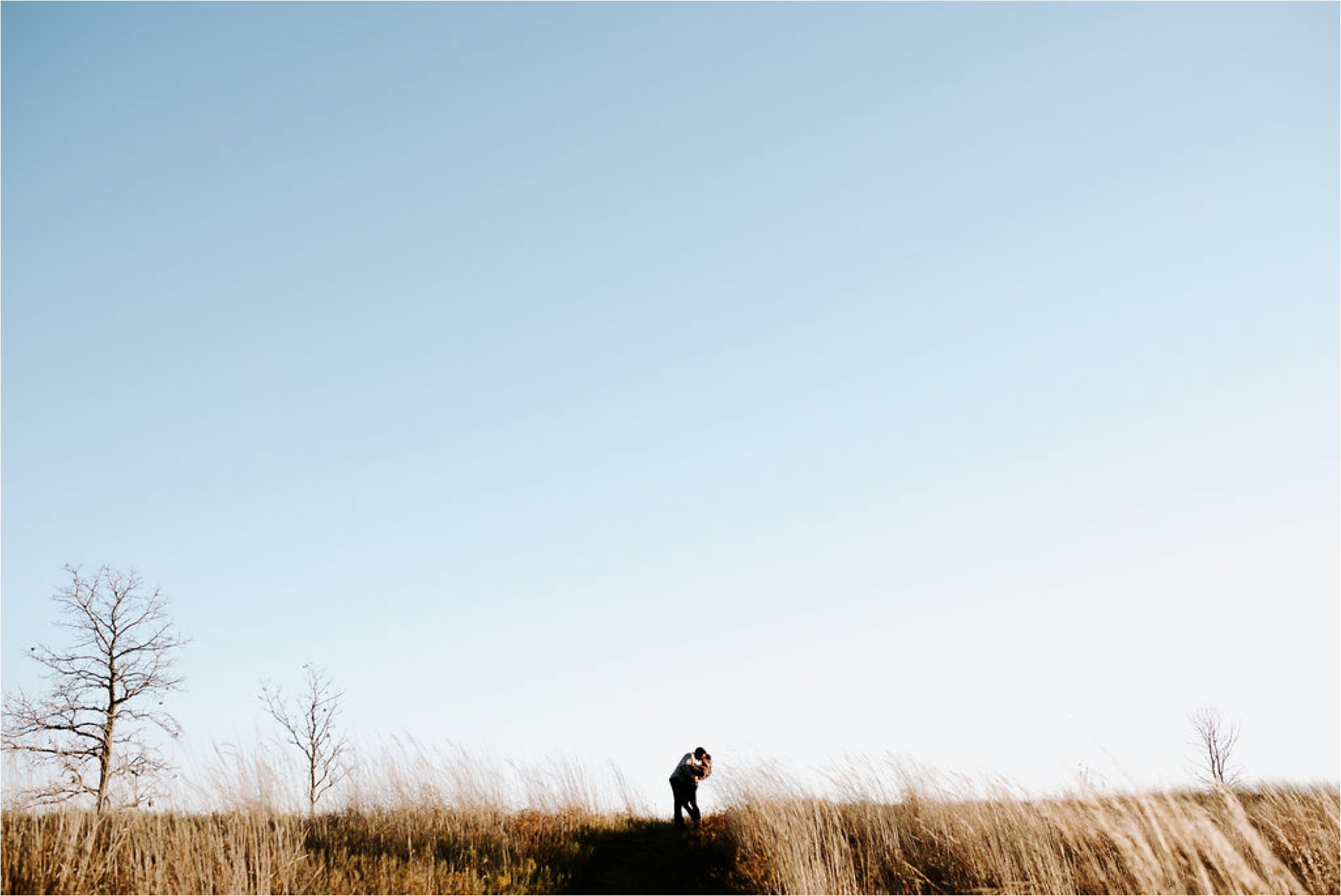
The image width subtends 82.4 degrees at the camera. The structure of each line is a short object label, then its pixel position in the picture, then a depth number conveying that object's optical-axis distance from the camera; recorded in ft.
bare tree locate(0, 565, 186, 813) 75.00
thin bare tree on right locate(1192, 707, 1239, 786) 108.57
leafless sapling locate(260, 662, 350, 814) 95.14
